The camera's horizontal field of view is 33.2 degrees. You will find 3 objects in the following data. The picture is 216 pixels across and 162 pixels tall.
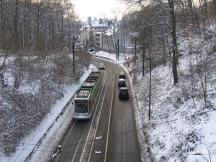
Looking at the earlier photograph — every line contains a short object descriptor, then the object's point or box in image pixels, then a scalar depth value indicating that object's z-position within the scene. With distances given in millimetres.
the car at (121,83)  57934
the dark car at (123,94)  49781
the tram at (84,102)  37656
